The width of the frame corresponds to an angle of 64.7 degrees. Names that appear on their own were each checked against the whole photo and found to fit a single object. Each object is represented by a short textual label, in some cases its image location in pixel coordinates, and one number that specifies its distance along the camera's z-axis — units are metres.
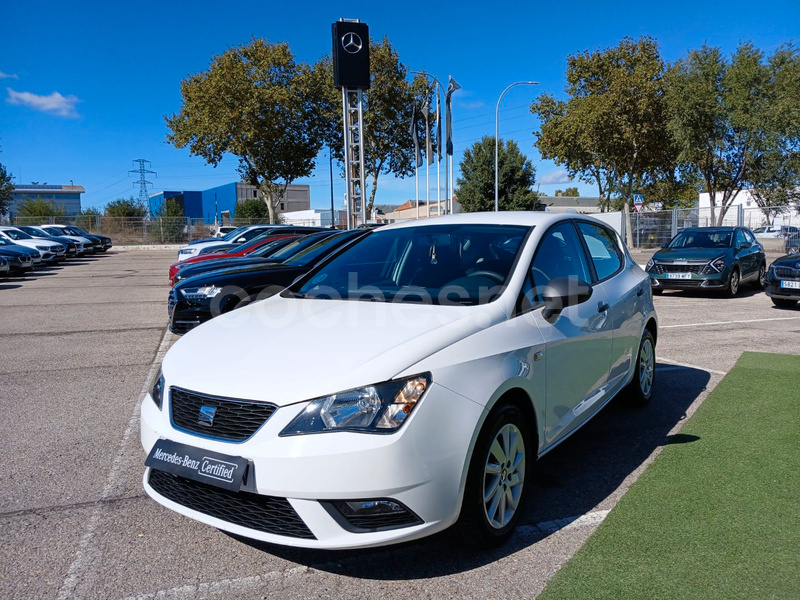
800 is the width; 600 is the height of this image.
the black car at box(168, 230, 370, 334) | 7.63
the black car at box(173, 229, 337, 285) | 9.38
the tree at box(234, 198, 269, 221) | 74.88
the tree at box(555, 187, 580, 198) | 135.88
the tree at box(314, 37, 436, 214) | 40.57
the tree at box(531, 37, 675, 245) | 30.62
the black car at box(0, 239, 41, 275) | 20.50
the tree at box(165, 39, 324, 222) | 38.06
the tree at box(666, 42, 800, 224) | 28.92
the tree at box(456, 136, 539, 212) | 54.78
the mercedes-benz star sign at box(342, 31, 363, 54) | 18.64
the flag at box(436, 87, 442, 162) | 29.99
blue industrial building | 91.62
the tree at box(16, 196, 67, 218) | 54.25
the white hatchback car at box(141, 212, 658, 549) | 2.54
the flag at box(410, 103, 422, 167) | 29.47
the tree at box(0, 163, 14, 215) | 52.22
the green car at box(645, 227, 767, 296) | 12.81
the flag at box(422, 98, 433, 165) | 29.95
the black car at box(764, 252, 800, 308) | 10.48
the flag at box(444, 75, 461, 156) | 29.42
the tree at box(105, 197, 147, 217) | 54.75
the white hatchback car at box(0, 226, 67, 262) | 25.47
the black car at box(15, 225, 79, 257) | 30.79
